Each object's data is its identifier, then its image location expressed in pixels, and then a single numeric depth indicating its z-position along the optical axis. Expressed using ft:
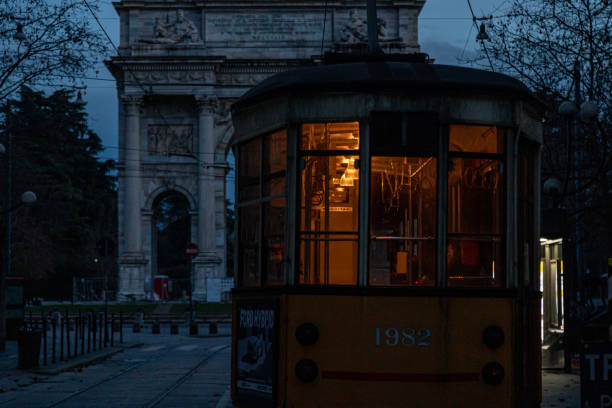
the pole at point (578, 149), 65.69
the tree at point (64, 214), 208.95
